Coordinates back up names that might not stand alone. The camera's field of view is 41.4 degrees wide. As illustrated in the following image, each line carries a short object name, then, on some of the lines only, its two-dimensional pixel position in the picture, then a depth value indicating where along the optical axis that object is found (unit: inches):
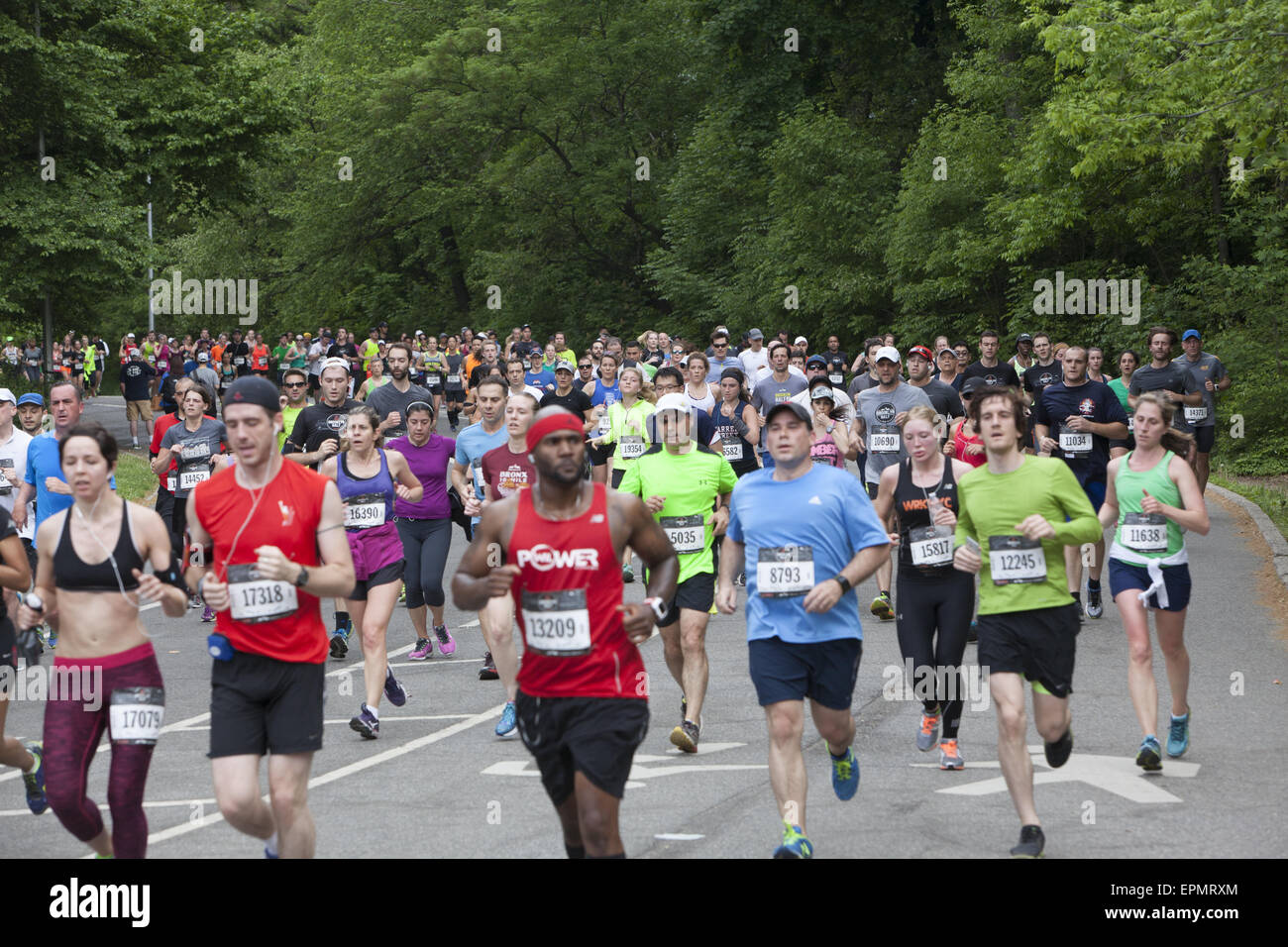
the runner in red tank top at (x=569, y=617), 230.8
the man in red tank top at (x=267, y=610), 242.7
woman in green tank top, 352.5
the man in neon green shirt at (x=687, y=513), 375.6
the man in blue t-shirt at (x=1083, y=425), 545.0
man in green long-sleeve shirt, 293.4
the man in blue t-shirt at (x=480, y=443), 448.1
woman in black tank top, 355.3
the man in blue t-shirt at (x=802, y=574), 279.4
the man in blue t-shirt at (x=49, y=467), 472.1
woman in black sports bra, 250.4
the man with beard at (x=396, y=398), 534.3
